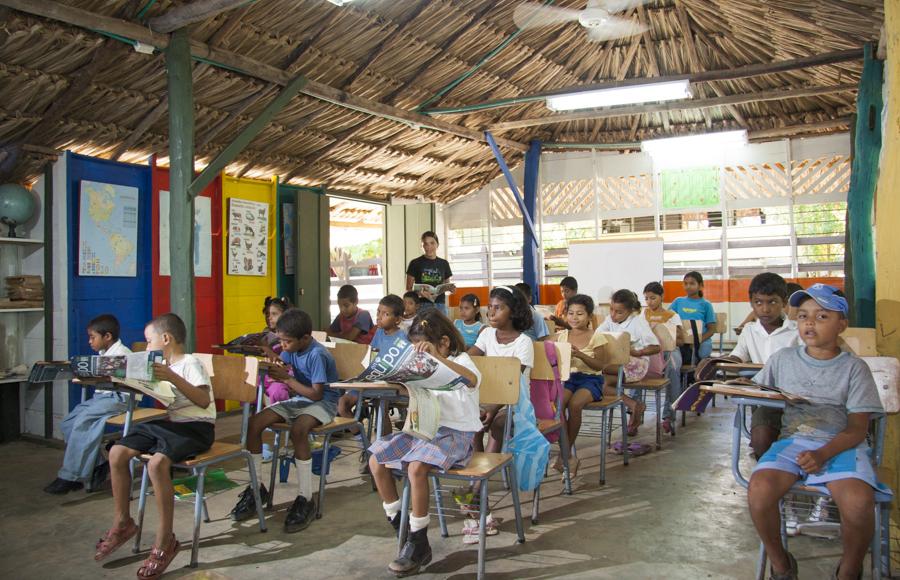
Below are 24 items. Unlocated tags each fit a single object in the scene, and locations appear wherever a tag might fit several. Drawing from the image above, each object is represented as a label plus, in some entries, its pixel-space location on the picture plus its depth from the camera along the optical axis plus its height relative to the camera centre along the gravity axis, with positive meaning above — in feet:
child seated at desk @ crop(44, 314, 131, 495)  15.52 -2.84
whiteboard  35.76 +1.53
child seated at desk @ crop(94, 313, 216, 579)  10.95 -2.24
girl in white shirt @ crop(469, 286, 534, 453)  13.34 -0.80
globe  19.66 +2.69
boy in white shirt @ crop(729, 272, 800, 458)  13.01 -0.62
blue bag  12.21 -2.62
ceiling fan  19.81 +8.83
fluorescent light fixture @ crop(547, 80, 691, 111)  24.63 +7.10
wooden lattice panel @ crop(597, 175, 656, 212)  38.32 +5.53
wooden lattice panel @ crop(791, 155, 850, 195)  34.14 +5.65
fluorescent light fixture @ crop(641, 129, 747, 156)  31.68 +6.84
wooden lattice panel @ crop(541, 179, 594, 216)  39.86 +5.53
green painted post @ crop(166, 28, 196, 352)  18.02 +3.16
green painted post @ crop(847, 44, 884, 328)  21.12 +3.44
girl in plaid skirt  10.57 -2.27
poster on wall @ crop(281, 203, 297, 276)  28.37 +2.62
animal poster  25.59 +2.26
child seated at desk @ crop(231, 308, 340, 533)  13.20 -2.07
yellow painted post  10.46 +0.72
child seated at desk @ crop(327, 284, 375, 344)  20.67 -0.66
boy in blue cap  8.76 -1.94
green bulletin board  36.88 +5.52
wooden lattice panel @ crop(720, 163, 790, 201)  35.60 +5.61
